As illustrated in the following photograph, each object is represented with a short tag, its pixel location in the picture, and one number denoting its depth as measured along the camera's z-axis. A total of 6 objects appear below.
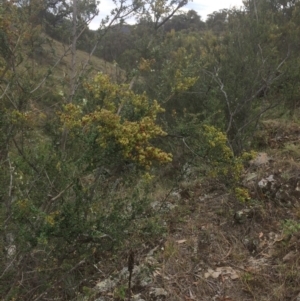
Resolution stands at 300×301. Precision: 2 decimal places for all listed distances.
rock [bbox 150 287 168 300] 3.22
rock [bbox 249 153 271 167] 4.59
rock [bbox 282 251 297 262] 3.22
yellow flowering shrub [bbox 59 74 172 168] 2.34
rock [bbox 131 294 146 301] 3.23
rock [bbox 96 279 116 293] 3.44
